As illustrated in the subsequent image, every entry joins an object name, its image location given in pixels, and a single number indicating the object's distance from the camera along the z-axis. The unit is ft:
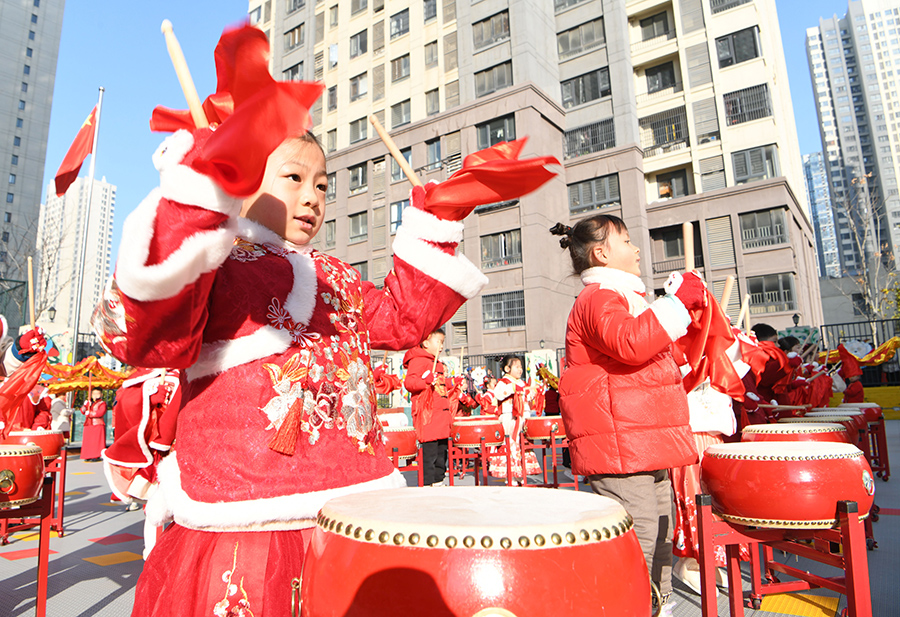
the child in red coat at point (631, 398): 7.10
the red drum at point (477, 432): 22.61
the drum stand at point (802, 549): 7.02
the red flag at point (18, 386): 16.08
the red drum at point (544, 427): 22.90
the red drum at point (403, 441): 18.38
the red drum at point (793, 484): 7.45
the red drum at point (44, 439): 15.48
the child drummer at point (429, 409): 23.36
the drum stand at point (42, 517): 8.92
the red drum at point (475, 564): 2.56
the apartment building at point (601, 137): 66.90
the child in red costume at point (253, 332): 2.91
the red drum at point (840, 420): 14.65
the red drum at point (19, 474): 9.31
